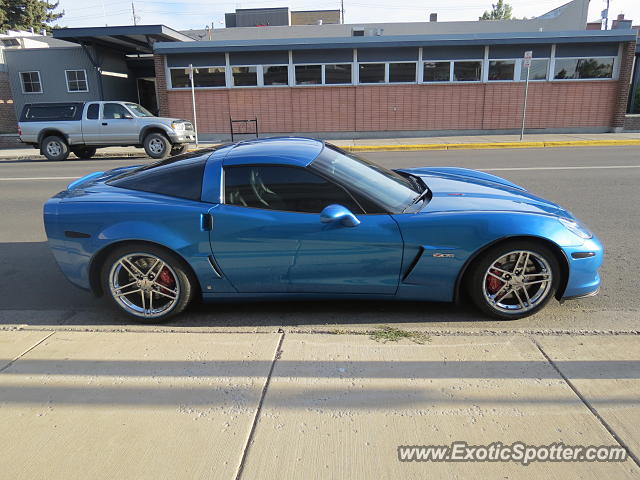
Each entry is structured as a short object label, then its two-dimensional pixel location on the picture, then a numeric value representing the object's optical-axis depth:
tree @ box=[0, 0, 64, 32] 43.78
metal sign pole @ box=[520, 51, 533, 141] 16.06
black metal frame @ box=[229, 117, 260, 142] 20.08
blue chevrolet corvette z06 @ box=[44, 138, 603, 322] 3.34
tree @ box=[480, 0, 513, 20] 76.38
